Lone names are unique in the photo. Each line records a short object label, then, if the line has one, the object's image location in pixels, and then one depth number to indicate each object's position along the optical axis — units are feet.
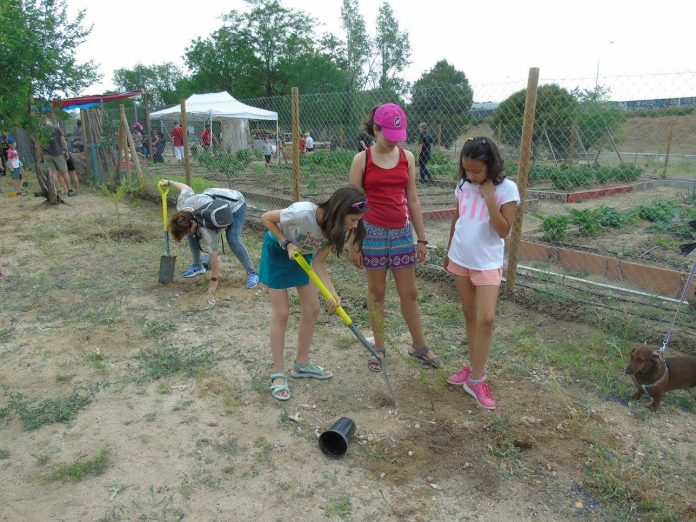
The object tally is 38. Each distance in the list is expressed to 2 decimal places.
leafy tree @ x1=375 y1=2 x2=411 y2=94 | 148.77
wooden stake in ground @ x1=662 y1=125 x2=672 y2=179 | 41.88
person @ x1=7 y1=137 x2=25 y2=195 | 39.06
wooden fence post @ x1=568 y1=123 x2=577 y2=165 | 30.28
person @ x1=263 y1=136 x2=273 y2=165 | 46.14
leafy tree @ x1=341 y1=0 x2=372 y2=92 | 145.89
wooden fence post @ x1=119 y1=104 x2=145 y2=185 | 31.73
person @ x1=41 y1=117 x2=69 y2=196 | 33.40
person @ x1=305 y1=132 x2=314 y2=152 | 42.26
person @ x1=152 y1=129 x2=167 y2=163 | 59.77
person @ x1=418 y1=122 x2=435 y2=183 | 32.43
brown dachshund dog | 9.05
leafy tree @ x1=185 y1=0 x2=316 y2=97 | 129.70
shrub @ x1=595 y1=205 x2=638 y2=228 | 22.86
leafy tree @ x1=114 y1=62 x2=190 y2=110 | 220.84
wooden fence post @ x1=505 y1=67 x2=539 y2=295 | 13.33
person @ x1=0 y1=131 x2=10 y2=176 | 46.91
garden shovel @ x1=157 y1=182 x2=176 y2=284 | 16.57
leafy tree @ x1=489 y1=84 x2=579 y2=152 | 27.76
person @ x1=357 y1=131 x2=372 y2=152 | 31.77
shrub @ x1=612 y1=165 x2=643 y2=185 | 41.70
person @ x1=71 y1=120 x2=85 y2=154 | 45.05
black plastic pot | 8.25
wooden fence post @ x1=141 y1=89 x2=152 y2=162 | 42.27
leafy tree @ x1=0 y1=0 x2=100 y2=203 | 30.07
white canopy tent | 52.60
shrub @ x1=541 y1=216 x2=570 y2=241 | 19.45
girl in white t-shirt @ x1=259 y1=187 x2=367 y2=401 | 8.50
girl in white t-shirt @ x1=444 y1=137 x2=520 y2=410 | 8.52
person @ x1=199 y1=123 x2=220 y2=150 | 52.33
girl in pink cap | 9.65
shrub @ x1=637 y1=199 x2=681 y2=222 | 23.46
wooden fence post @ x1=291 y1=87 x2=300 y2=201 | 19.33
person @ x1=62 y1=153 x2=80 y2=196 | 35.88
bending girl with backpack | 15.17
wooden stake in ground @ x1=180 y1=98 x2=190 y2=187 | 26.76
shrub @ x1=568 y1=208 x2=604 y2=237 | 20.84
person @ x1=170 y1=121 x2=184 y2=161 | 55.57
